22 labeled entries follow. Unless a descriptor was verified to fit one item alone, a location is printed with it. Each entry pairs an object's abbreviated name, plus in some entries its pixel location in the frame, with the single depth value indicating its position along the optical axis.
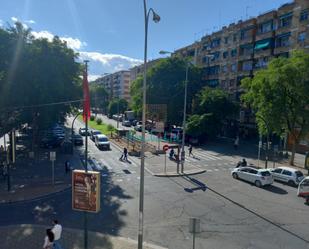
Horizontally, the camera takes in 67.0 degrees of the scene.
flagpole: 8.82
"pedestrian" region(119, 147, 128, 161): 25.87
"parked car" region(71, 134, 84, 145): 33.70
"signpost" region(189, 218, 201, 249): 8.07
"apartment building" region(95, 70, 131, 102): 107.34
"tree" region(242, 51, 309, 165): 22.71
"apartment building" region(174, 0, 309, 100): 33.14
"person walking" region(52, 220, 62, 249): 8.82
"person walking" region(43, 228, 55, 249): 8.66
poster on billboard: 8.56
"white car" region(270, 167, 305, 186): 18.52
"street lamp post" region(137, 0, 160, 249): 8.70
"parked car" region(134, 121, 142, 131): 48.07
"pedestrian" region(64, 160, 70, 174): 20.64
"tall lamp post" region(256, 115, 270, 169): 24.17
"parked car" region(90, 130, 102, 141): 37.31
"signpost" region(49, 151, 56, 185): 17.36
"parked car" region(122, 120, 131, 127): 56.92
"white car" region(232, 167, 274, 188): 18.01
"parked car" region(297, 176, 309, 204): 15.78
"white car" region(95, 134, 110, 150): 31.56
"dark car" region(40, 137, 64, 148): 32.15
